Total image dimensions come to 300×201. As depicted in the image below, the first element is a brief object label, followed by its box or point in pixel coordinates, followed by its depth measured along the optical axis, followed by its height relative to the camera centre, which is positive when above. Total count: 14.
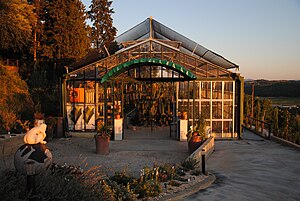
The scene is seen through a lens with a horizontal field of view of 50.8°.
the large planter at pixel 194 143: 9.64 -1.32
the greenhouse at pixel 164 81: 12.52 +0.50
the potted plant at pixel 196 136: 9.66 -1.13
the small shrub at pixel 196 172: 6.85 -1.59
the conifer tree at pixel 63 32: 19.64 +4.30
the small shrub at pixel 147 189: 5.34 -1.54
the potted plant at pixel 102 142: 9.75 -1.30
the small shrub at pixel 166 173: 6.27 -1.50
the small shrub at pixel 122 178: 5.95 -1.51
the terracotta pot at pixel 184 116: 12.23 -0.63
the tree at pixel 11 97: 11.35 +0.12
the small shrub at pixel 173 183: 6.03 -1.59
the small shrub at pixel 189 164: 7.27 -1.51
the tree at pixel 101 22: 33.08 +8.25
